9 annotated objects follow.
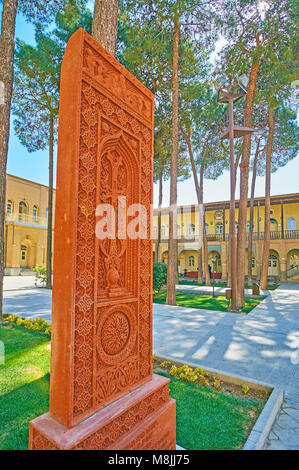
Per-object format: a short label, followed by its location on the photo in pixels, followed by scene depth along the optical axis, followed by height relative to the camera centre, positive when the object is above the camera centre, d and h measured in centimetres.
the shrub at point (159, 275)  1223 -116
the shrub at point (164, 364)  391 -174
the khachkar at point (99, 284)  157 -24
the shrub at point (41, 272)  1485 -128
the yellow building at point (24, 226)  2425 +238
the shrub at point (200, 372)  355 -168
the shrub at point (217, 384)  327 -170
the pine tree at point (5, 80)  600 +402
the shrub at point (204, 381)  337 -171
